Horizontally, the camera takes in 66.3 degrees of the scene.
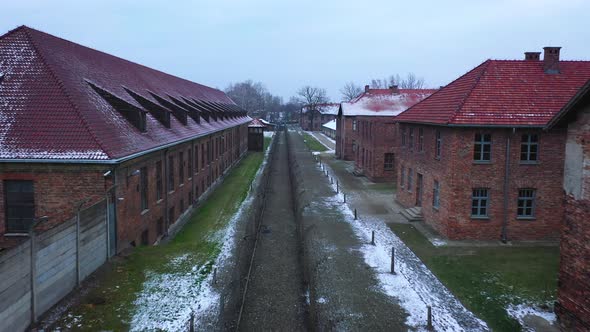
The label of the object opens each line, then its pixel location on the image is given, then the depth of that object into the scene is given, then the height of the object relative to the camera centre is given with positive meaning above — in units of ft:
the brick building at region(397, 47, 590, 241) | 61.26 -4.24
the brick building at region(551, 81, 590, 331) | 34.12 -6.98
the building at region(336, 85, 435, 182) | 118.62 +0.48
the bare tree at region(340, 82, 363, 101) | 572.18 +49.03
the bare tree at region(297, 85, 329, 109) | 526.57 +40.64
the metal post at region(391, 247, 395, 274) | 49.81 -15.07
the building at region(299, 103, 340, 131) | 406.80 +12.08
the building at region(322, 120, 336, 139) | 284.12 -0.71
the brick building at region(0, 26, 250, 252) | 44.70 -2.17
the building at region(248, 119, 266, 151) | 205.40 -3.97
